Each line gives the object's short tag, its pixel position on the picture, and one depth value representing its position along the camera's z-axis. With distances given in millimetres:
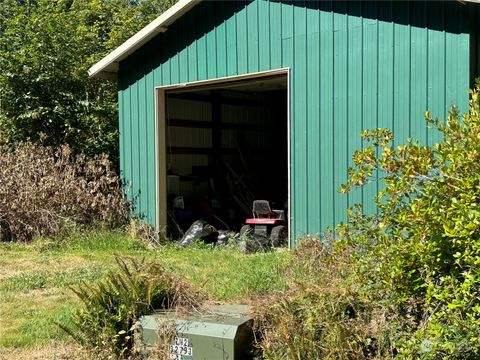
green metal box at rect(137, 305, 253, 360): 4180
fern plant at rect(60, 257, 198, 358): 4578
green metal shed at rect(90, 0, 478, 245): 7082
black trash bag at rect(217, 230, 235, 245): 10094
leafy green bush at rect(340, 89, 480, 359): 3223
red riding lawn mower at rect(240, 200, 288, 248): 9688
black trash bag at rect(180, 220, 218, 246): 10148
